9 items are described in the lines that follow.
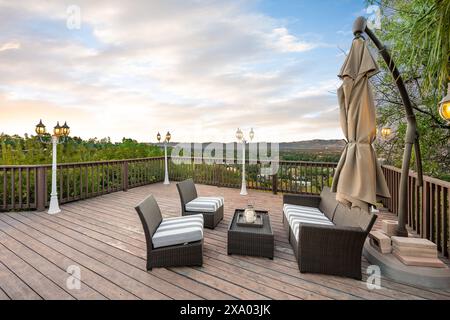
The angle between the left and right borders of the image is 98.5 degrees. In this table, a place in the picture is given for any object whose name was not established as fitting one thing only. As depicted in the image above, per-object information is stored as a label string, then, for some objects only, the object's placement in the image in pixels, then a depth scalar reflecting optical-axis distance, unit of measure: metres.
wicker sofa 1.97
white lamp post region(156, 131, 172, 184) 8.14
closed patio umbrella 1.87
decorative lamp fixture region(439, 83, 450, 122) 2.36
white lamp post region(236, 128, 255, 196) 6.20
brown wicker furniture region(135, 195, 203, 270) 2.19
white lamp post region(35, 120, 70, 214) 4.32
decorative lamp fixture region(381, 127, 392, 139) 5.54
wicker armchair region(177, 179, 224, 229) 3.45
